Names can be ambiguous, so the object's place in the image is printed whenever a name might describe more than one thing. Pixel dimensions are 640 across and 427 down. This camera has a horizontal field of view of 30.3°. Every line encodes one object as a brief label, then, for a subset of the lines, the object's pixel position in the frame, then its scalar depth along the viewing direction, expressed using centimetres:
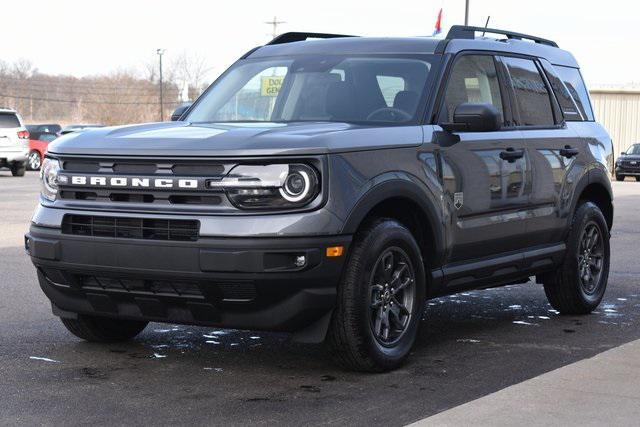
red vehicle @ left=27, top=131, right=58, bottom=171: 3850
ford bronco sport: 576
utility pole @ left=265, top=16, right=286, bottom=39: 7044
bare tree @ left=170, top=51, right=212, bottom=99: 11250
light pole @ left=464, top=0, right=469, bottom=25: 3981
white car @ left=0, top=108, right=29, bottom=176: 3188
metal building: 5616
